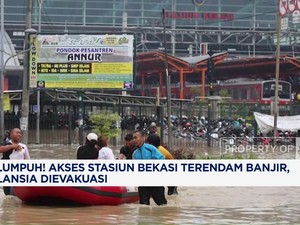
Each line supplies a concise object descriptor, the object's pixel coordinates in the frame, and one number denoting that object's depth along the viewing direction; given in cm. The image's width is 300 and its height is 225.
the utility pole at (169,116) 3612
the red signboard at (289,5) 5453
